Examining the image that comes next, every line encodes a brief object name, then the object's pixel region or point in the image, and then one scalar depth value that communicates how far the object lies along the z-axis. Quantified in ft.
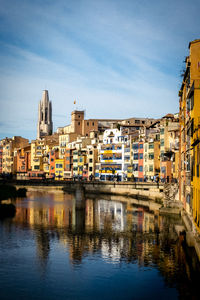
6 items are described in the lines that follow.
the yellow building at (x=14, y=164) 650.43
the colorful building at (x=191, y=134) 118.32
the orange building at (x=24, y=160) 613.93
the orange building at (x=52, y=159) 533.55
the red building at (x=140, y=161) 366.84
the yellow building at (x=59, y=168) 509.06
